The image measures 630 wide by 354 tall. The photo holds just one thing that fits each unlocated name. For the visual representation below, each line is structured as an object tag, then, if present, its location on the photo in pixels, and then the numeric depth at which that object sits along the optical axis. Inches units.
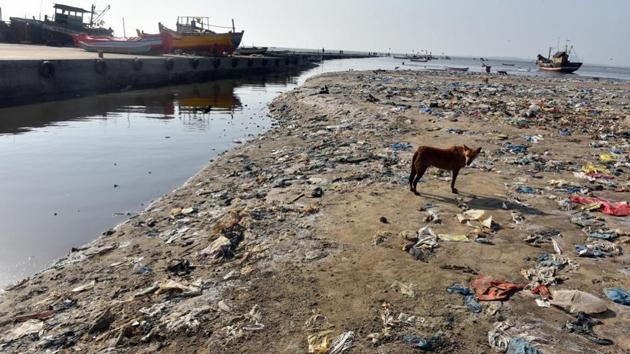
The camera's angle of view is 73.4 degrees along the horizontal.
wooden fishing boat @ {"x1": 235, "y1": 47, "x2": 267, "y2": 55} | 2407.1
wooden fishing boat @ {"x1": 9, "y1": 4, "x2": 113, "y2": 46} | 1684.3
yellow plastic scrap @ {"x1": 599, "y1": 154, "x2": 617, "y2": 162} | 357.7
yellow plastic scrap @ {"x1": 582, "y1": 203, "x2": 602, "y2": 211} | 244.5
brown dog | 257.0
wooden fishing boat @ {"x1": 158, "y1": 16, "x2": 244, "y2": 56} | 1667.1
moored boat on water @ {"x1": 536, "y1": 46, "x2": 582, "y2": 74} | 2176.4
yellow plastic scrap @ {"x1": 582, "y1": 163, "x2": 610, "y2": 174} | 321.1
